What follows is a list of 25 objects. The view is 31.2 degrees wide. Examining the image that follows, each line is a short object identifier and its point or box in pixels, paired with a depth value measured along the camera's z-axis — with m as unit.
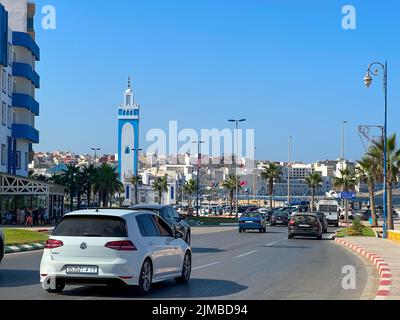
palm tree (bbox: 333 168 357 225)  88.56
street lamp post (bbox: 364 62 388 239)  41.56
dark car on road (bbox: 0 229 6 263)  18.31
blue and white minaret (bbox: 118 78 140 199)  149.50
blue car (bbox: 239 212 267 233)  49.56
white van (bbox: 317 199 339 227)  70.31
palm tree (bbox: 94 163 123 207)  97.20
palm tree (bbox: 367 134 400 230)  51.59
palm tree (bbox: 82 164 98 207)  94.75
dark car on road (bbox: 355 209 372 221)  92.94
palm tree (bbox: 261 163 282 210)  114.71
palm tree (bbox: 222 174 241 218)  132.00
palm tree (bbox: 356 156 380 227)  58.09
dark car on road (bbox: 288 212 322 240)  39.53
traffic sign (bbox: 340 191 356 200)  51.34
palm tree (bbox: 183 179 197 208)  153.44
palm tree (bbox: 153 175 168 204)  158.41
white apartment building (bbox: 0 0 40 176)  67.00
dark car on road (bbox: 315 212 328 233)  50.19
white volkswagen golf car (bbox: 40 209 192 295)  13.05
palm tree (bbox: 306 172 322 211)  121.94
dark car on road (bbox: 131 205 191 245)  24.58
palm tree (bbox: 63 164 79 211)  92.38
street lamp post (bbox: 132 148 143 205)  139.61
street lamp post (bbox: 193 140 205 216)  96.06
